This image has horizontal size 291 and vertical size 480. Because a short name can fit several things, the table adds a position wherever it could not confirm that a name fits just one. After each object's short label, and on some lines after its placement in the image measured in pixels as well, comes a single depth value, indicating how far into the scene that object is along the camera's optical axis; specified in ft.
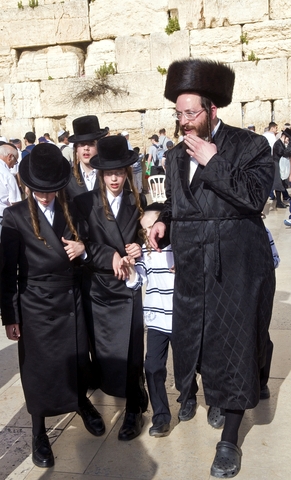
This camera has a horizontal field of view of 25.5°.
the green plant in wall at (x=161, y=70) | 57.72
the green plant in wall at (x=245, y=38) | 56.39
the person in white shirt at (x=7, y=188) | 24.07
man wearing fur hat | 10.82
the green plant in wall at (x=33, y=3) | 60.54
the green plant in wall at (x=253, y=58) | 56.03
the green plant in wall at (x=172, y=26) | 57.36
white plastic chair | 39.60
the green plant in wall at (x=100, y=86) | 58.95
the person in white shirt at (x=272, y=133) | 44.25
